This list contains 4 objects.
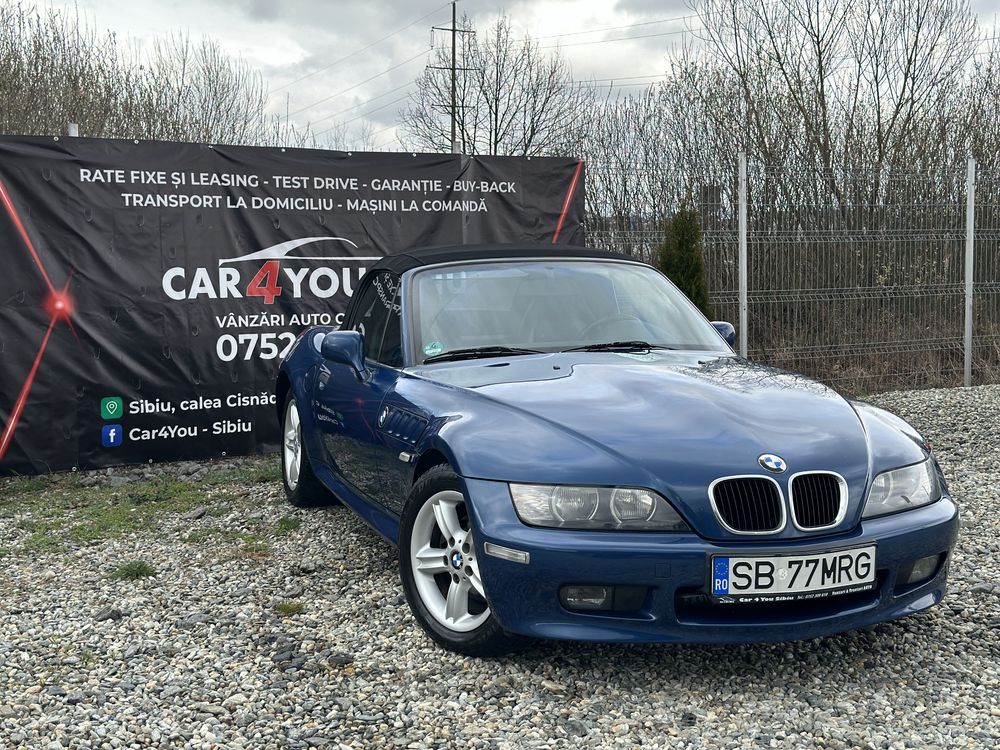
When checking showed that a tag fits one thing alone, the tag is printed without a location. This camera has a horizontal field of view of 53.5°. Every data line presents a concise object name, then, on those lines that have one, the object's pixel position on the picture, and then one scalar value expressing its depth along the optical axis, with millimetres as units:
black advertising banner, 7207
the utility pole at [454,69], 29912
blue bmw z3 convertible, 3117
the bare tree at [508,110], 27812
